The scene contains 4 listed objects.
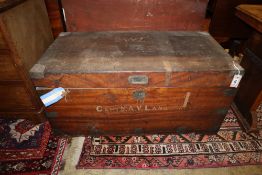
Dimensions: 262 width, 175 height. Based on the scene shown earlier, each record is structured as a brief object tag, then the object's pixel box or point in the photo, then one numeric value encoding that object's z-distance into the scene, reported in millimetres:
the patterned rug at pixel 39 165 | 1179
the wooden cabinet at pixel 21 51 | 1124
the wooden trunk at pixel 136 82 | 1045
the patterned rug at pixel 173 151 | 1234
